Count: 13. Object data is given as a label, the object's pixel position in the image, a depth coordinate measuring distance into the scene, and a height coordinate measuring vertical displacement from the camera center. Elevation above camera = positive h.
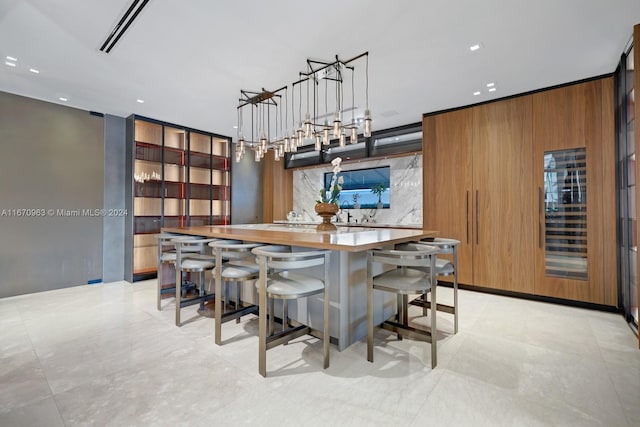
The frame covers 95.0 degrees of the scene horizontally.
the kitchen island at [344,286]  2.36 -0.59
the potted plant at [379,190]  5.89 +0.52
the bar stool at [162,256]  3.34 -0.47
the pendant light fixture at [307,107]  3.11 +1.60
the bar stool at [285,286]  2.00 -0.50
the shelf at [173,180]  4.94 +0.69
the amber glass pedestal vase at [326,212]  3.30 +0.04
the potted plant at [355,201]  6.27 +0.32
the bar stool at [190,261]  2.98 -0.48
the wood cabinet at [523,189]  3.34 +0.35
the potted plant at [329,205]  3.30 +0.12
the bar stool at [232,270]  2.47 -0.48
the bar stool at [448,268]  2.66 -0.48
